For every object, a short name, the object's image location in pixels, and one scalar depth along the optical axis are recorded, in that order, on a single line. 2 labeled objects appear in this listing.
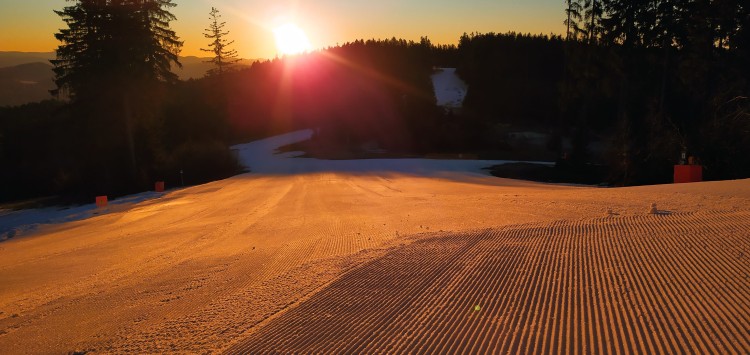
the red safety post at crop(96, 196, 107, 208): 22.33
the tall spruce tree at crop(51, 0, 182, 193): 32.16
